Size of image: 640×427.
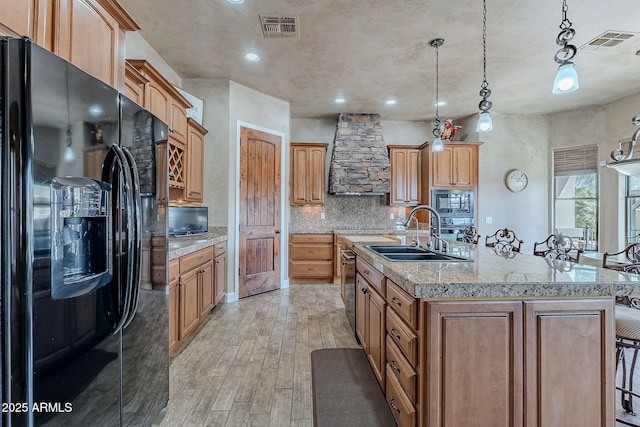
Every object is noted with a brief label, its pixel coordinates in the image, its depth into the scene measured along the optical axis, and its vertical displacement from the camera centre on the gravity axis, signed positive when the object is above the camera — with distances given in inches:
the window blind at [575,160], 202.5 +37.9
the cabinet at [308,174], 219.0 +28.9
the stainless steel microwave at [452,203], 216.2 +7.8
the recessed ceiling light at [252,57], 140.3 +74.1
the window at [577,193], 203.8 +14.7
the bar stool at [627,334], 62.9 -24.9
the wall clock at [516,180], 225.3 +25.5
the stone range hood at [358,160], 218.5 +39.0
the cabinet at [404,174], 229.0 +30.1
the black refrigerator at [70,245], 34.9 -4.3
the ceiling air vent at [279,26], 113.9 +73.7
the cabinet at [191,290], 95.7 -28.8
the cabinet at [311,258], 208.8 -30.9
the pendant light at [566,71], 70.6 +35.3
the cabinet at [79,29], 48.7 +34.8
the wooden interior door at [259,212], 172.4 +0.9
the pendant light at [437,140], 143.8 +35.8
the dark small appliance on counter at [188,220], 135.2 -3.4
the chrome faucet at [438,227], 86.1 -3.7
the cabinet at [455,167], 217.5 +33.9
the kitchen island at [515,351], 50.0 -22.9
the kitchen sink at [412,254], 77.9 -11.6
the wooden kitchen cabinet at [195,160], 142.5 +26.4
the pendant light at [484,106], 100.4 +37.0
